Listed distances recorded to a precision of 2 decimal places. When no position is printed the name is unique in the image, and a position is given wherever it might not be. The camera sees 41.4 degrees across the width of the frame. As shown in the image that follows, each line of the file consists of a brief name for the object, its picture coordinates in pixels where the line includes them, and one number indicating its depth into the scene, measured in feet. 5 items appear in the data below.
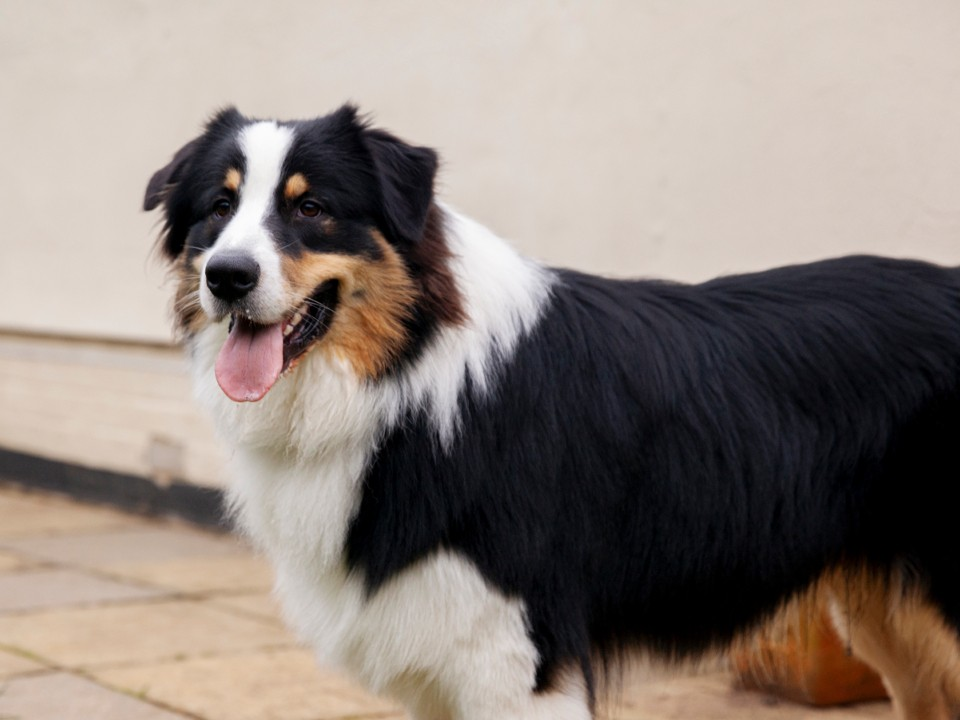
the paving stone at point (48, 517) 25.57
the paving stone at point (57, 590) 19.43
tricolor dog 10.14
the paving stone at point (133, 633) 16.69
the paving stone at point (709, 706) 14.14
